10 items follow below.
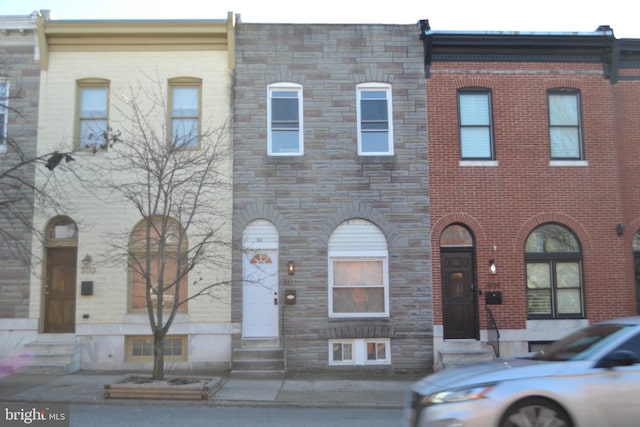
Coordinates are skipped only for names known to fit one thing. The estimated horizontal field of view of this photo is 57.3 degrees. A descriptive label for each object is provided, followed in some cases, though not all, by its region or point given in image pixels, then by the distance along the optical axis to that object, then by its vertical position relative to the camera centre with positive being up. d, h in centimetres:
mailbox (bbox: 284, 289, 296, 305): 1391 -28
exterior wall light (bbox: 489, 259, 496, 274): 1412 +42
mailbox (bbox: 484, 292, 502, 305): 1406 -35
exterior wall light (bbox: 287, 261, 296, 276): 1400 +40
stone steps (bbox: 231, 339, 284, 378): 1318 -171
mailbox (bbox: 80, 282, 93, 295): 1388 -4
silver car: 565 -108
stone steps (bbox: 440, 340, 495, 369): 1349 -158
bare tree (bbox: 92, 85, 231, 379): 1399 +233
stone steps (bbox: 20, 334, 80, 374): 1313 -155
